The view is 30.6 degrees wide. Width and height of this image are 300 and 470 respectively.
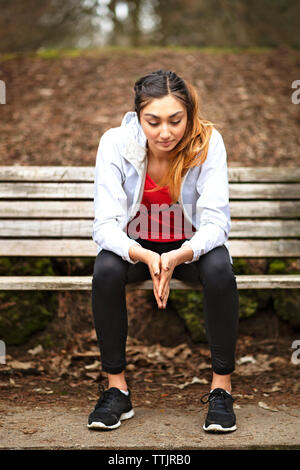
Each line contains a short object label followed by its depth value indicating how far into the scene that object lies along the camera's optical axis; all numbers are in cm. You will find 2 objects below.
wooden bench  363
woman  261
